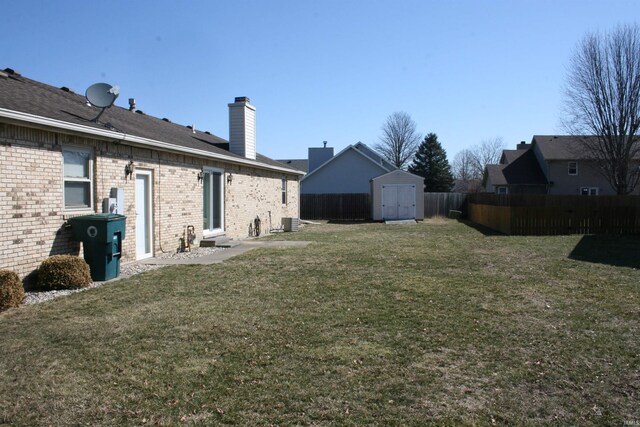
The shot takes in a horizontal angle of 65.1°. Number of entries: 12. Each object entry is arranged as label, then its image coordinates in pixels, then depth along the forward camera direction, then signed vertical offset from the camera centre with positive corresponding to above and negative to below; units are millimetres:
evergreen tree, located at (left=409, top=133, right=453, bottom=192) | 55591 +4565
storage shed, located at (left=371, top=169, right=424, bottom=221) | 32594 +681
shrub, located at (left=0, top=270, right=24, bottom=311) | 6867 -1130
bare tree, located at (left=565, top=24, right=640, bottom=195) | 26859 +5076
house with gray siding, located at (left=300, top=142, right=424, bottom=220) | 32656 +1891
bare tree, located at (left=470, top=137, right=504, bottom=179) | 75062 +6048
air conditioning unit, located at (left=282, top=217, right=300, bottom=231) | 22559 -766
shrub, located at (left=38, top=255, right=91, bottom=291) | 8211 -1075
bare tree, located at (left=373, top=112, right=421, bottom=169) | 66812 +8207
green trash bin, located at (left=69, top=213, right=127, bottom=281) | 9086 -563
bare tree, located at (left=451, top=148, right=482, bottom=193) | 72125 +5206
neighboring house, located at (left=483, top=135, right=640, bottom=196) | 37688 +2543
